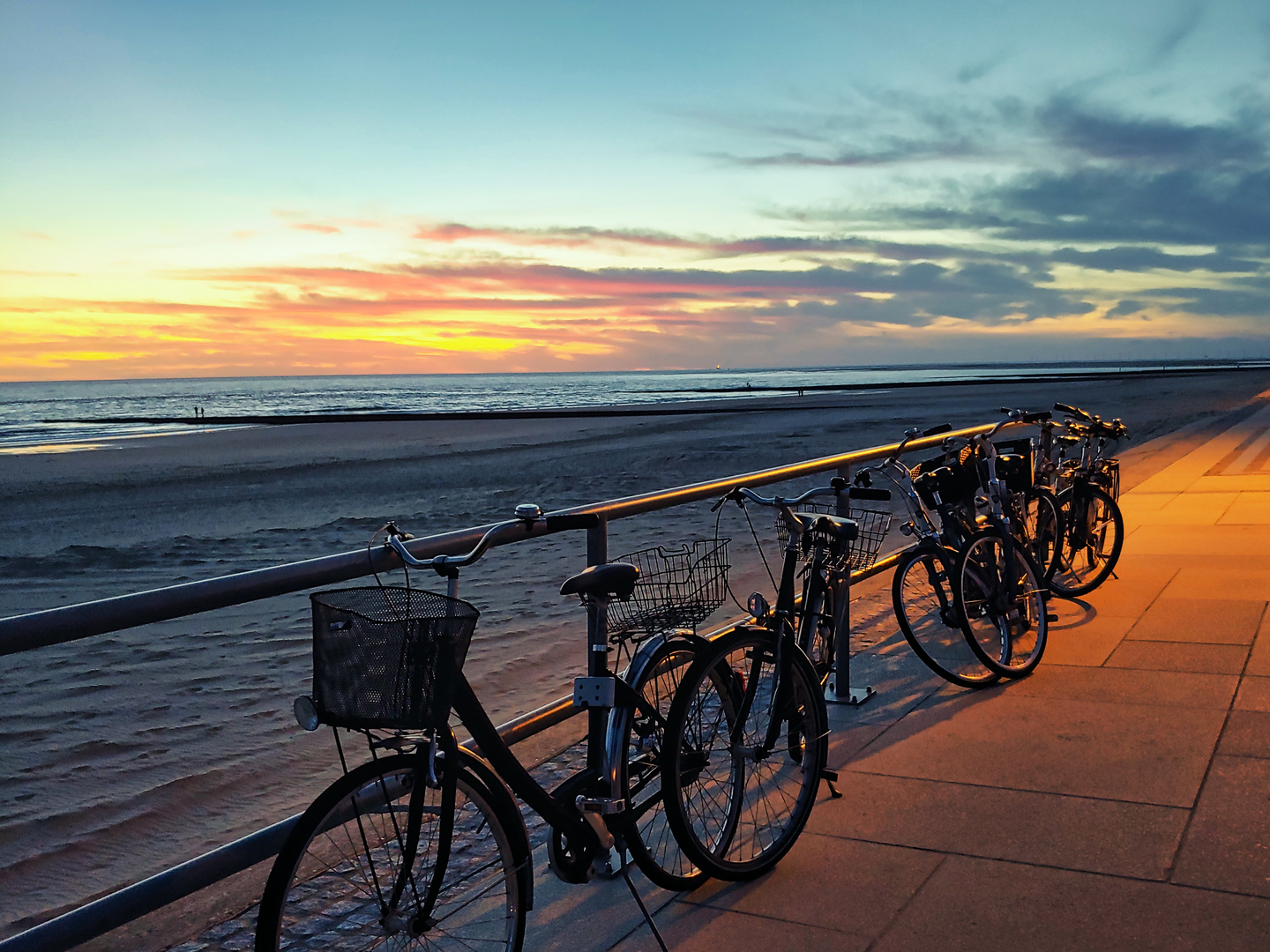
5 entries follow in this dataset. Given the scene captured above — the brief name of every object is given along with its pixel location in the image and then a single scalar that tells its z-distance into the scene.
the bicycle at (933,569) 5.21
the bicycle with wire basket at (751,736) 3.27
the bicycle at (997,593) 5.32
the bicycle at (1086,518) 7.30
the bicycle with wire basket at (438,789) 2.26
